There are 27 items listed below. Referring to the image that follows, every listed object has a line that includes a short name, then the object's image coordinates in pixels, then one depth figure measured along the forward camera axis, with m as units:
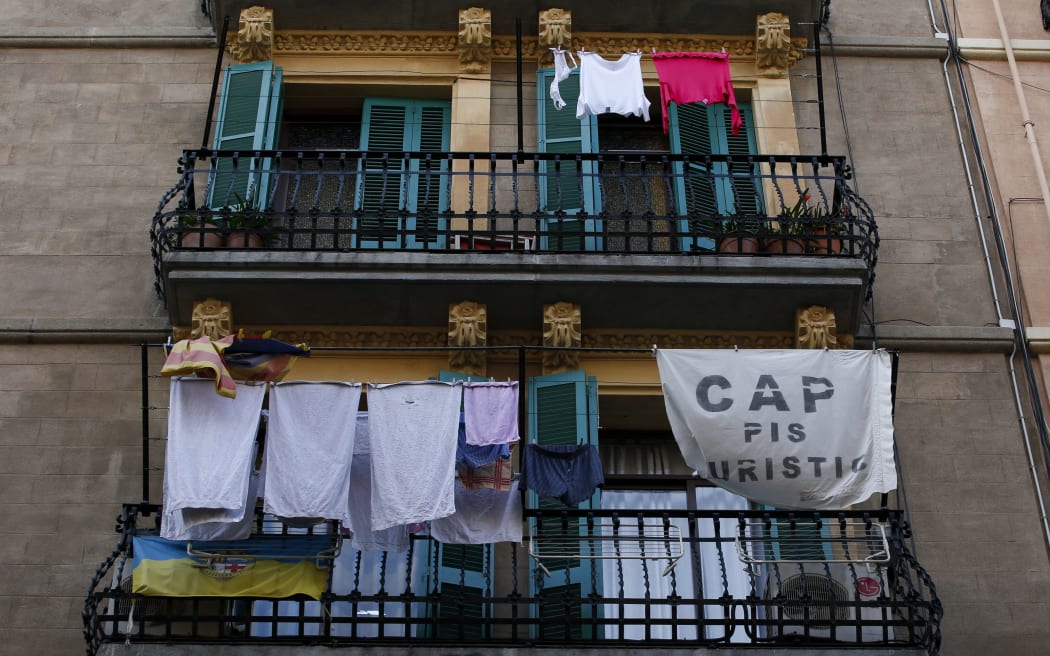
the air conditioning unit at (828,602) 11.11
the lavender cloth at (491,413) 11.52
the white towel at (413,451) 11.21
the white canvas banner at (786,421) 11.62
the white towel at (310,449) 11.27
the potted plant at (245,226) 13.16
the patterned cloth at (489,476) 11.58
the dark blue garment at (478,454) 11.62
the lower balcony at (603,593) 10.96
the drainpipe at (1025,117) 14.43
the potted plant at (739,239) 13.12
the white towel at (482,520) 11.48
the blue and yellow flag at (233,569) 11.12
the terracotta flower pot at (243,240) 13.15
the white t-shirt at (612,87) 13.97
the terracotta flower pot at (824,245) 13.12
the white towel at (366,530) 11.47
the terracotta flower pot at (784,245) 13.24
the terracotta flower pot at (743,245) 13.23
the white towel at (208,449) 11.15
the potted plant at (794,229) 13.12
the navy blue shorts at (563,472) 11.45
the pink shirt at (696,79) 14.21
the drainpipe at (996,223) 12.87
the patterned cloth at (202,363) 11.32
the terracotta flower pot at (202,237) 12.94
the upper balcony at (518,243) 12.77
